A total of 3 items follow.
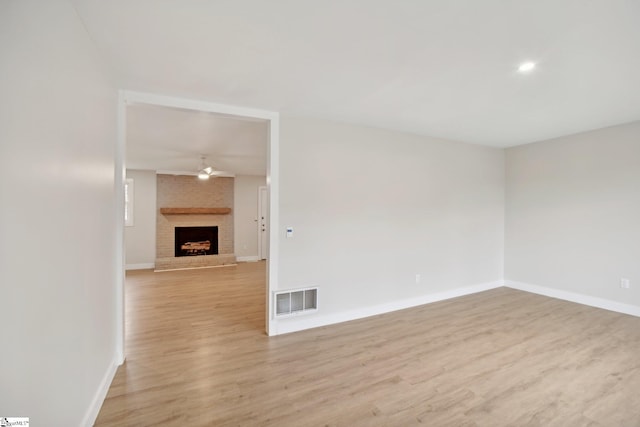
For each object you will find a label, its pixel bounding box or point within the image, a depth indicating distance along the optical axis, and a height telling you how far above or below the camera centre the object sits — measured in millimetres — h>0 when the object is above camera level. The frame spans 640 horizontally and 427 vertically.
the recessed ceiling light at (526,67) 2098 +1140
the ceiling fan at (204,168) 5782 +942
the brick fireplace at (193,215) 7070 -91
